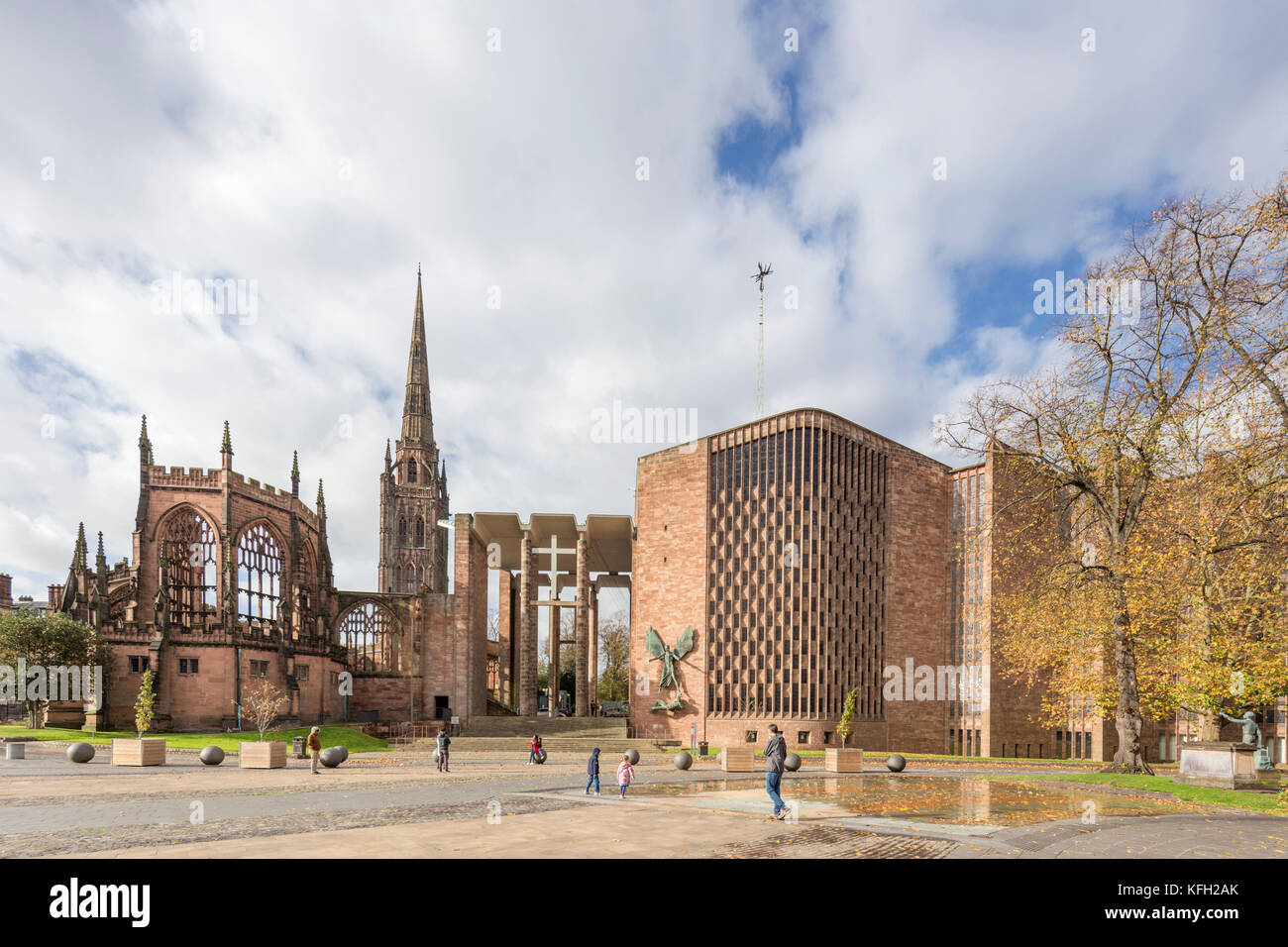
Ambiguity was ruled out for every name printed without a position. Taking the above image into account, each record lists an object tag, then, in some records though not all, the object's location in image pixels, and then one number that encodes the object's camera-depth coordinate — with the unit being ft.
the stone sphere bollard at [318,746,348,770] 91.04
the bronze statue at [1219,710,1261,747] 106.40
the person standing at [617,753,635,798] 64.54
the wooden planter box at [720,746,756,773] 93.50
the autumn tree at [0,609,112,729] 141.28
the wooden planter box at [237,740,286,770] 92.43
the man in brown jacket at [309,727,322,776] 86.02
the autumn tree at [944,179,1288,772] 63.82
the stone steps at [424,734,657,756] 141.67
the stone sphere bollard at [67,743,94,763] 95.55
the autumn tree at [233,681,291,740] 153.28
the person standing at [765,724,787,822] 51.97
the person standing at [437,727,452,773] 90.89
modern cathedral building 151.23
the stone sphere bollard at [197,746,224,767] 93.66
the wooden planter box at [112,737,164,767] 93.35
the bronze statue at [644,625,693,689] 157.58
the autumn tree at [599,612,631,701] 278.46
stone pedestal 76.43
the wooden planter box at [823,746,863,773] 93.45
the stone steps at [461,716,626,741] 160.15
